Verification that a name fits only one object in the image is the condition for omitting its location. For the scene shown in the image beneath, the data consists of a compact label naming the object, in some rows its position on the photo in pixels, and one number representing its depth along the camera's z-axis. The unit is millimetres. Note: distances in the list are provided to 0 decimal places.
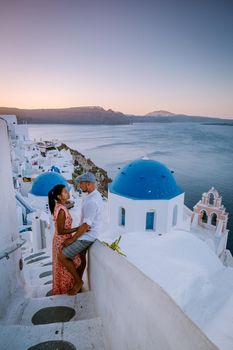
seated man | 2840
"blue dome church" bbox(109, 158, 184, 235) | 9609
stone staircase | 1997
